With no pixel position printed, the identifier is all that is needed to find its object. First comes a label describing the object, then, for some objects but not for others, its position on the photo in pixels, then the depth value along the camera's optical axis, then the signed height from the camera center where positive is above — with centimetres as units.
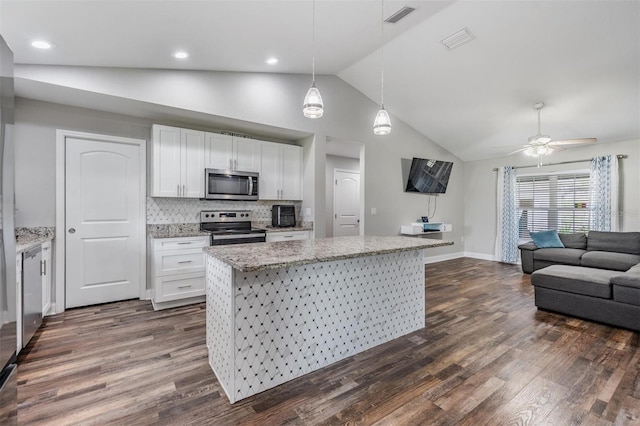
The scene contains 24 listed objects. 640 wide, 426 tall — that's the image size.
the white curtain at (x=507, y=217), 630 -16
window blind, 562 +16
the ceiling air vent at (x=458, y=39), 354 +213
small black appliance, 454 -10
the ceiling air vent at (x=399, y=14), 315 +216
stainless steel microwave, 388 +33
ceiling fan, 401 +93
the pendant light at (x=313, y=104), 226 +81
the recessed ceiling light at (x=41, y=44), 242 +137
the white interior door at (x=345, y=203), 707 +15
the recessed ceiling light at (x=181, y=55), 302 +161
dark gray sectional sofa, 295 -84
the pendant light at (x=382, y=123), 253 +75
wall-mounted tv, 593 +72
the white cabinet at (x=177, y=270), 348 -76
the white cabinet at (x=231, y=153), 394 +78
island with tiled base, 187 -73
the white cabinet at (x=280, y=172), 440 +58
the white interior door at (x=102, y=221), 345 -17
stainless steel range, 373 -28
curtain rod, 504 +93
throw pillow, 539 -54
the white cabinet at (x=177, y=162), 360 +58
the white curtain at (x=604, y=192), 505 +33
